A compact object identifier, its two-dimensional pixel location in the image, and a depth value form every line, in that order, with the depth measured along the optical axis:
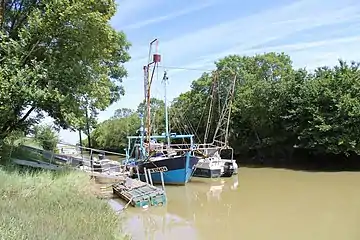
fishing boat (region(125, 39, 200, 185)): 21.08
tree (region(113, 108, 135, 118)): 77.44
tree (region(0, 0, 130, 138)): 13.53
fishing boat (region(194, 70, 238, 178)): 24.73
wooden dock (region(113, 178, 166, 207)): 14.37
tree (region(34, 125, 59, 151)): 27.72
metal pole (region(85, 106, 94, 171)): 15.36
